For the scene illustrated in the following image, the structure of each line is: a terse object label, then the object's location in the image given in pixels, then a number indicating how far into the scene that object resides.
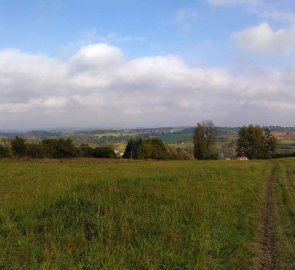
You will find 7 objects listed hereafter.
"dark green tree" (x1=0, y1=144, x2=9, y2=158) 71.09
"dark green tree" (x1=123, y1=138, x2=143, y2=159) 106.97
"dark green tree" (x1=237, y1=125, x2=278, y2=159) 107.94
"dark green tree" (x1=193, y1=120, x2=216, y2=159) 102.94
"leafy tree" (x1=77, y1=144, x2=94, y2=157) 87.52
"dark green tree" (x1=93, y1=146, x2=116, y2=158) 90.66
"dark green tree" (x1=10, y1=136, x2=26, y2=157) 79.41
